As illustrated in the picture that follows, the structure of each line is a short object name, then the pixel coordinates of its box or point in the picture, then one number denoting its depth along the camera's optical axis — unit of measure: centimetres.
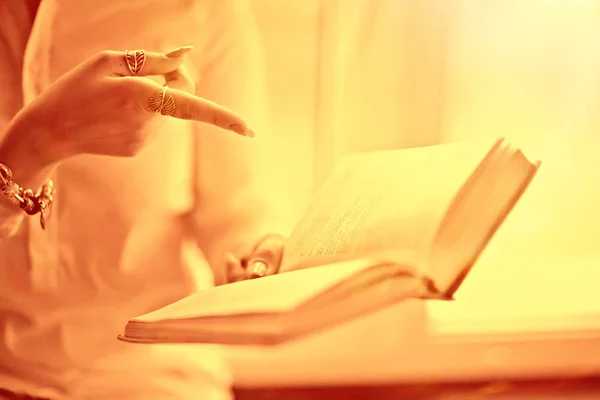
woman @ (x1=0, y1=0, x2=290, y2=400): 116
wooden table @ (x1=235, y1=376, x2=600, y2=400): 110
